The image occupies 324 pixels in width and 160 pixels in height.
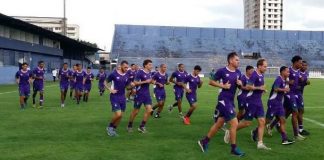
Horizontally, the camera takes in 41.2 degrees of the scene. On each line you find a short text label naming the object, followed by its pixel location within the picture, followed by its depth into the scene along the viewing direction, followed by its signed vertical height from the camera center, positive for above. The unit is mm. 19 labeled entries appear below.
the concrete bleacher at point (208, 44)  82625 +3487
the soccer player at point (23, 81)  17866 -830
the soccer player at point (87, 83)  22141 -1144
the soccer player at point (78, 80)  21094 -926
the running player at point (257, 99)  9375 -829
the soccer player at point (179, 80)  14734 -647
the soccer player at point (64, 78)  19844 -789
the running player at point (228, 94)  8609 -674
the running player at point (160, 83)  14305 -749
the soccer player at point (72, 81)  21230 -1011
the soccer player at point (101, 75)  25562 -849
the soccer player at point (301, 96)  11242 -907
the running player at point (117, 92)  10984 -793
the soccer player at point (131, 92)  20922 -1590
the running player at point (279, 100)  9992 -916
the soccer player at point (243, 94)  10000 -808
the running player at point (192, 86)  13703 -814
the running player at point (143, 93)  11570 -866
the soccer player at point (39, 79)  18438 -774
